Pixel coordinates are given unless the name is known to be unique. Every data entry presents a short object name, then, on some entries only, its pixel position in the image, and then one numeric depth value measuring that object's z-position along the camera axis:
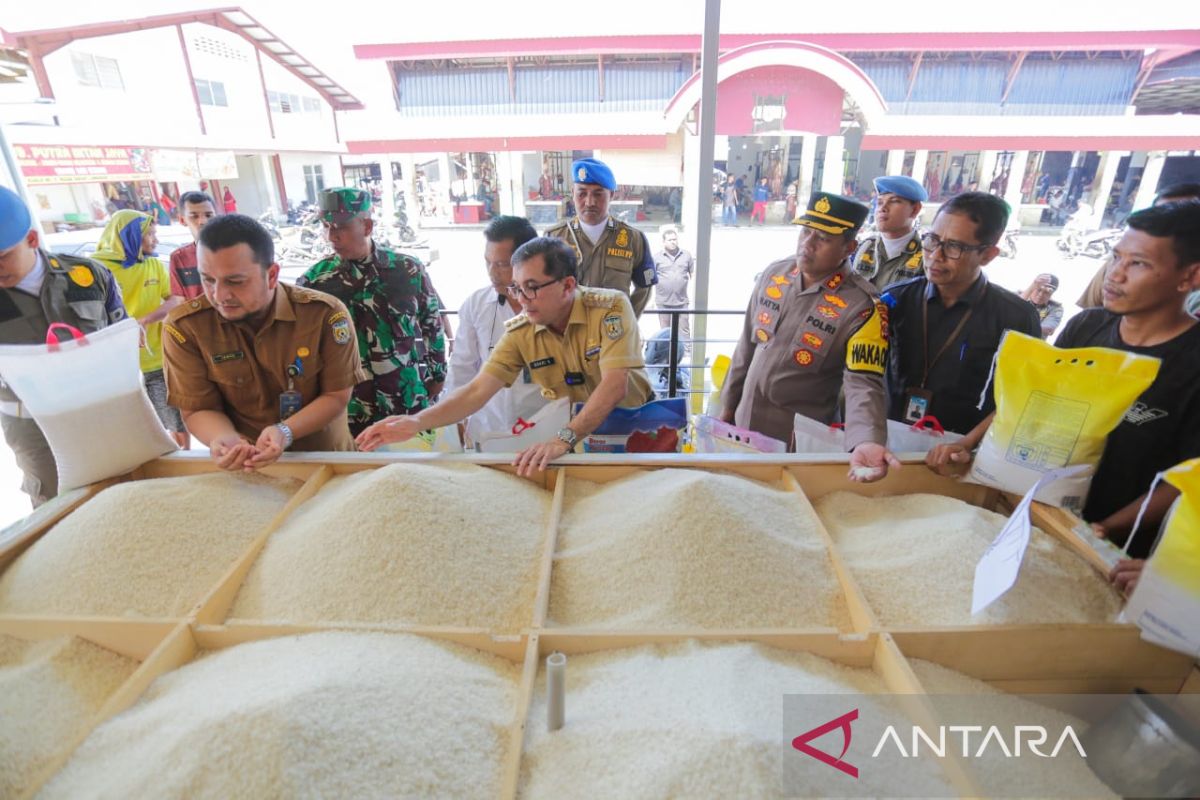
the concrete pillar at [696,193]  3.29
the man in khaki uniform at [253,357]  1.47
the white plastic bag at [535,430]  1.79
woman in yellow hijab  2.89
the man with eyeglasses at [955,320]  1.62
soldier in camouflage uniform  2.28
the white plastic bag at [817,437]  1.68
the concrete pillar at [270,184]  11.64
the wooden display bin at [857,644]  0.97
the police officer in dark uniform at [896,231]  2.63
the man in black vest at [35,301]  1.91
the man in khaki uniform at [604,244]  2.79
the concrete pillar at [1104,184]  9.44
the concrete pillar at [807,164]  9.95
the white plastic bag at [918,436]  1.60
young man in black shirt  1.22
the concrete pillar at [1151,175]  8.76
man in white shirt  2.23
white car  6.03
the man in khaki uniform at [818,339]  1.63
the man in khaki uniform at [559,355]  1.66
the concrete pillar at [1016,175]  9.06
